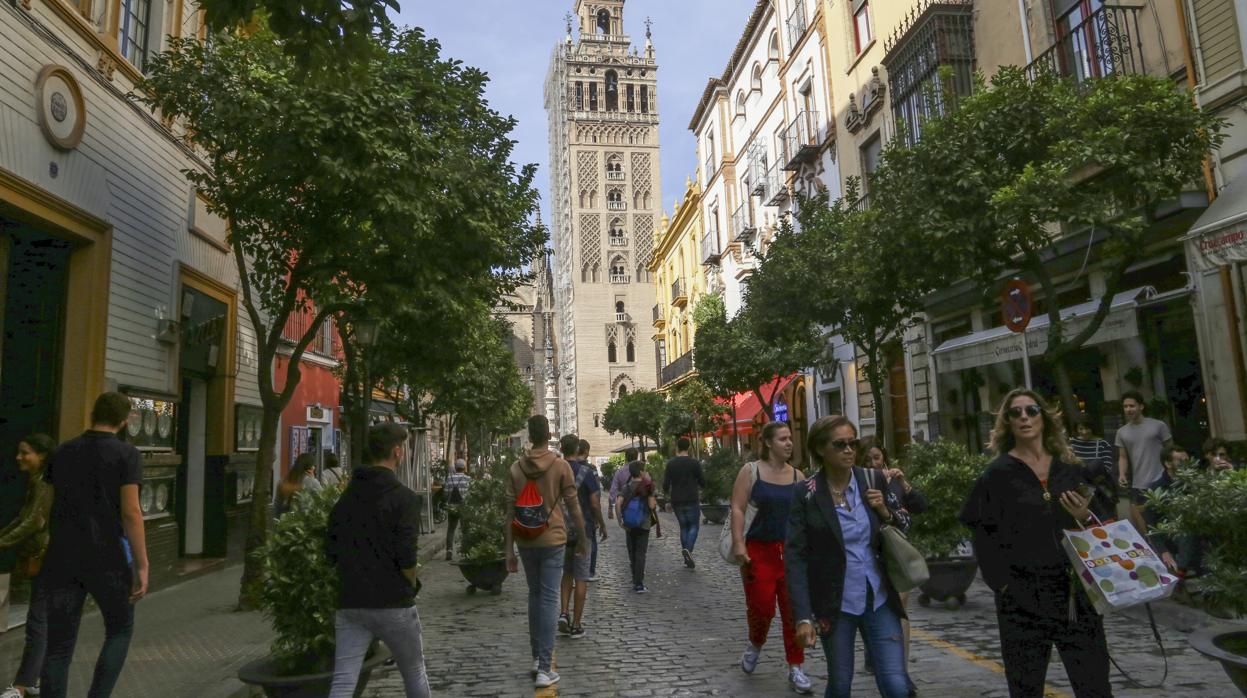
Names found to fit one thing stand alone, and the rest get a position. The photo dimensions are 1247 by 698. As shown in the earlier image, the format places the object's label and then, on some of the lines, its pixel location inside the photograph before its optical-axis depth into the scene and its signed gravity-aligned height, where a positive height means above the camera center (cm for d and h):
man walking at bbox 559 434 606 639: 771 -70
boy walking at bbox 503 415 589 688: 618 -37
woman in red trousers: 600 -50
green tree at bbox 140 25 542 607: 923 +342
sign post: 870 +150
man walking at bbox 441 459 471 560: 1276 -35
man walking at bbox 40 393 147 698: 469 -29
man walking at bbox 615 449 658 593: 1069 -58
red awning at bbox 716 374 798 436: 2907 +203
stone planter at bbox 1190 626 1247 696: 410 -97
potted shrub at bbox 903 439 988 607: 821 -71
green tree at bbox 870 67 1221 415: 940 +326
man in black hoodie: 421 -41
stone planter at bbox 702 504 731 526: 2014 -105
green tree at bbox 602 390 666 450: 5041 +339
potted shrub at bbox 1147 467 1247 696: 436 -53
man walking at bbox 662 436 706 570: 1209 -26
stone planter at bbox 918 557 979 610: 819 -113
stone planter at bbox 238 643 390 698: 509 -114
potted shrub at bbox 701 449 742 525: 2023 -43
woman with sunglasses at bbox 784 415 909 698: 390 -46
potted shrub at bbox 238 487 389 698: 516 -79
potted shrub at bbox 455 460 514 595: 1063 -82
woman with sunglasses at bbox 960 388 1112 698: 361 -42
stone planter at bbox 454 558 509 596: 1066 -116
